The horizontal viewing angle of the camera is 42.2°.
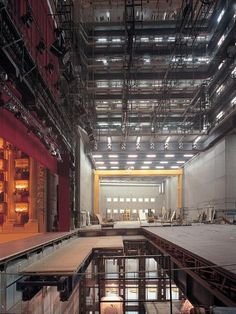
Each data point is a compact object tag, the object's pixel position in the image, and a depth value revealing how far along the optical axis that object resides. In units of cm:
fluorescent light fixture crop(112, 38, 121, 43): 1267
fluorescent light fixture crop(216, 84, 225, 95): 1471
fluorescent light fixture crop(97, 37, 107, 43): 1277
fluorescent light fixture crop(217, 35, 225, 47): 1162
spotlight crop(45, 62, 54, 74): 861
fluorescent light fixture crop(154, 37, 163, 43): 1257
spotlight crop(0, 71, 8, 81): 534
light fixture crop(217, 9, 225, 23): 1073
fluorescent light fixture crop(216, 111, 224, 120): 1661
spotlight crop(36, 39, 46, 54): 768
